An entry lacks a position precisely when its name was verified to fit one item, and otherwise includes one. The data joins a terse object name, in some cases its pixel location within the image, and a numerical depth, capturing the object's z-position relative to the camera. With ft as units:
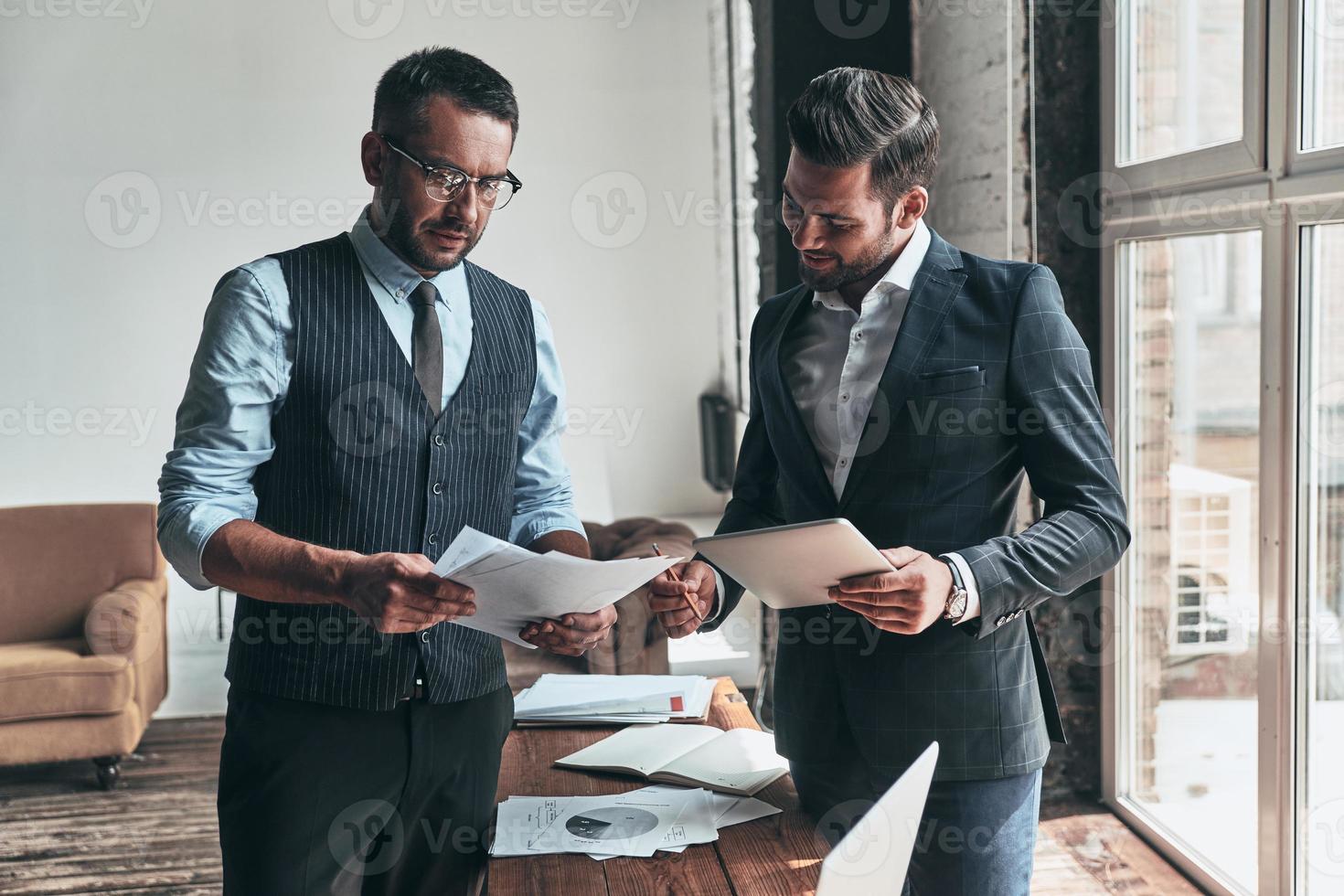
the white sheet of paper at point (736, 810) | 4.96
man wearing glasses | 4.89
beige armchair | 12.86
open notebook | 5.35
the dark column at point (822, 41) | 11.54
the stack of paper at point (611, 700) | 6.37
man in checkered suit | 4.70
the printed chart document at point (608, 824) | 4.71
